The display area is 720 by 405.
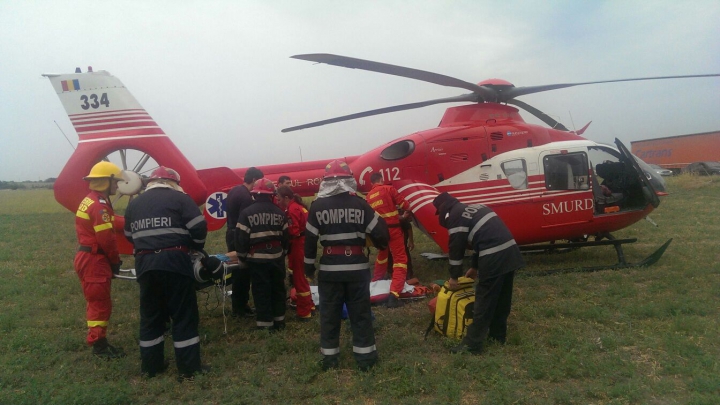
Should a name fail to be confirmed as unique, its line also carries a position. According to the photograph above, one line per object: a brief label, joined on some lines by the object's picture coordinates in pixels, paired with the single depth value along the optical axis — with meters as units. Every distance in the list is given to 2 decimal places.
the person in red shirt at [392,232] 6.58
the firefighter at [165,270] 4.21
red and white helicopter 7.26
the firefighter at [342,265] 4.36
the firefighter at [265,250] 5.27
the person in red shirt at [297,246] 5.96
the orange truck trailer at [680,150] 32.81
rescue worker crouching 4.58
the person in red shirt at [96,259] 4.78
